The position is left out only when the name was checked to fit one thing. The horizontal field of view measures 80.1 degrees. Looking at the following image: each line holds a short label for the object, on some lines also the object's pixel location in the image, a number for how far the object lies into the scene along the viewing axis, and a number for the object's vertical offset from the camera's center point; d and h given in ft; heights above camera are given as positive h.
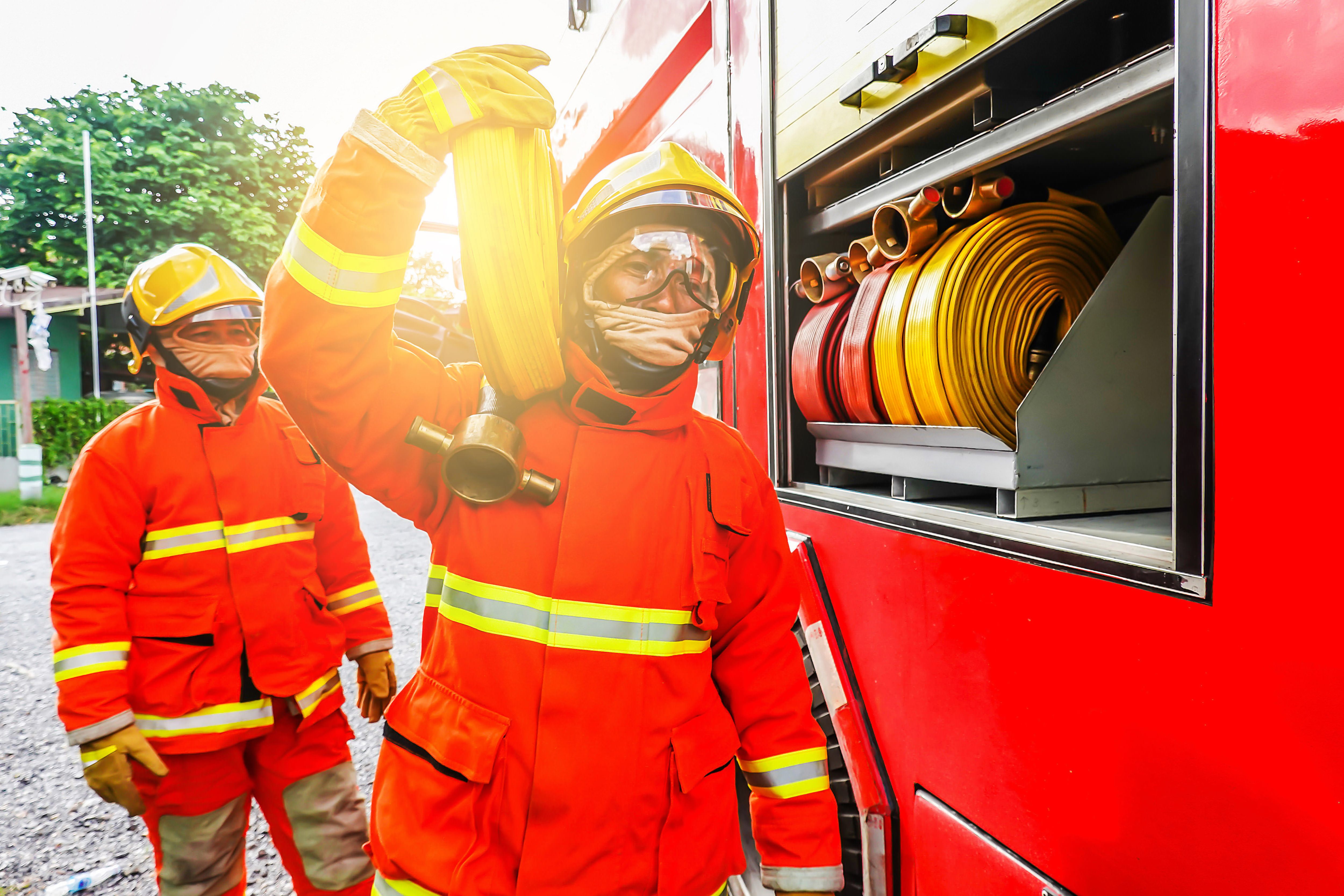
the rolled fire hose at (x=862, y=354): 6.12 +0.63
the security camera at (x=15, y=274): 44.91 +9.82
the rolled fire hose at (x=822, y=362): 6.63 +0.61
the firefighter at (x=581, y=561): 3.72 -0.66
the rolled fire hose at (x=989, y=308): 5.34 +0.85
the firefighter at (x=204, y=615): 6.79 -1.53
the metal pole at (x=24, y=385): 42.34 +3.35
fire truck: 3.11 -0.22
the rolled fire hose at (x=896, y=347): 5.76 +0.64
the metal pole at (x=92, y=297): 49.34 +9.52
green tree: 65.62 +22.44
